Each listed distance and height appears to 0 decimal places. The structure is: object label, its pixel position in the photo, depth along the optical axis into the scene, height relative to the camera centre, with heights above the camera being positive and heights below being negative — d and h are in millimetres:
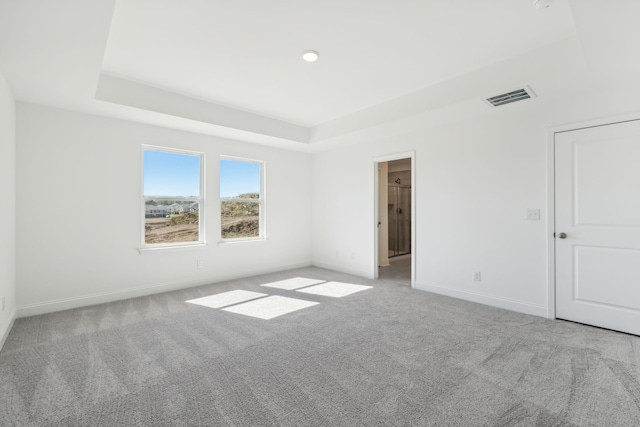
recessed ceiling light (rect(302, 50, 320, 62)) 2791 +1524
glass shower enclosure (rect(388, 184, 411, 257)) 7844 -164
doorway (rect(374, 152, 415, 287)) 6362 -132
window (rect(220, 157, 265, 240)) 5113 +281
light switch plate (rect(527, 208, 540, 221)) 3377 -4
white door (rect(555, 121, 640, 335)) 2842 -122
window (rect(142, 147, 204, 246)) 4305 +266
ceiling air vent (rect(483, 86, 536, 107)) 3043 +1260
